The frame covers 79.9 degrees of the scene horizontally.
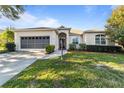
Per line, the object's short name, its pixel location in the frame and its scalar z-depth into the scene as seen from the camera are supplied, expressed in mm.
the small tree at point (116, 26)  8455
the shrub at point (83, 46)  9921
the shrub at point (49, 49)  7808
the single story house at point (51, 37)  9512
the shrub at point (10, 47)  9503
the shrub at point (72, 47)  9789
